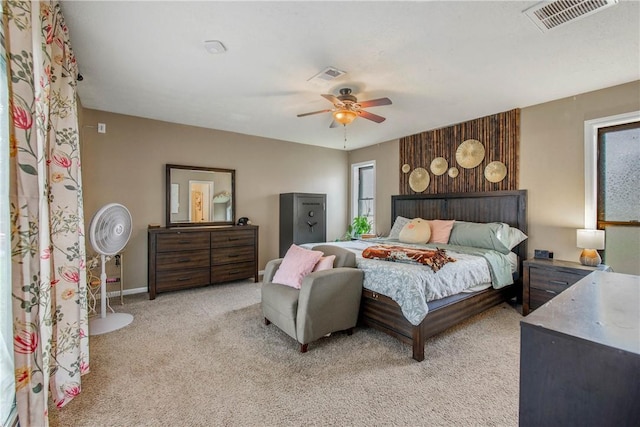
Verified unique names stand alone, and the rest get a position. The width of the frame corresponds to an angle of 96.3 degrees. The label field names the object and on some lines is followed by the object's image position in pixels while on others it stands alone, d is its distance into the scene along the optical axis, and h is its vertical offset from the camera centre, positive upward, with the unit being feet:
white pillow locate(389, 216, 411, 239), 15.52 -0.86
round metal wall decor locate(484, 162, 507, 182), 13.06 +1.78
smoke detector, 7.47 +4.43
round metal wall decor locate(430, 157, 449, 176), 15.29 +2.40
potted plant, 19.24 -1.14
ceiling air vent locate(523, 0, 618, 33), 6.15 +4.41
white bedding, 7.72 -2.09
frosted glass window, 9.80 +1.24
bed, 8.16 -2.71
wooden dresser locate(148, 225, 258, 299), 12.78 -2.14
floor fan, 9.62 -0.93
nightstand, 9.71 -2.43
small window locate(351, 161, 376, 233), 20.19 +1.48
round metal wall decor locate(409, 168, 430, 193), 16.19 +1.77
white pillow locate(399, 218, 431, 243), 13.64 -1.05
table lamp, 9.53 -1.20
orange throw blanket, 8.78 -1.49
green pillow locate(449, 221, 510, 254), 11.64 -1.08
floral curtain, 3.94 +0.02
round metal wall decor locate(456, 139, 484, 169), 13.85 +2.79
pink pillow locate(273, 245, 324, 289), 8.93 -1.78
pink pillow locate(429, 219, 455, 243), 13.43 -0.99
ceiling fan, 9.59 +3.60
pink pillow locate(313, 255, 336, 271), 9.07 -1.69
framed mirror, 14.40 +0.86
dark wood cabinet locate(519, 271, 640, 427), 2.43 -1.45
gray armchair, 7.86 -2.68
